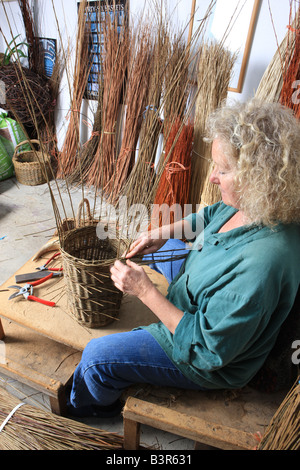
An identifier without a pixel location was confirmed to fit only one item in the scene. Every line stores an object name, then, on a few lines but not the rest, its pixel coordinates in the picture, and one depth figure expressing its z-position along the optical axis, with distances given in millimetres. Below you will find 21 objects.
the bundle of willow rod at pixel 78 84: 2953
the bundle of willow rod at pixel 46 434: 1136
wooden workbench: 1321
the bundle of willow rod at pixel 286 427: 804
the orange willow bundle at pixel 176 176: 2217
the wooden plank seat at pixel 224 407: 990
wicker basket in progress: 1179
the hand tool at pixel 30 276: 1607
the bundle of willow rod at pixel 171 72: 2112
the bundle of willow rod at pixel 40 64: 3416
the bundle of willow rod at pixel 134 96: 2605
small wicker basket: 3262
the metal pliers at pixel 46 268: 1713
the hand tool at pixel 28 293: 1506
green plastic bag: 3375
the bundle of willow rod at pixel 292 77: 1513
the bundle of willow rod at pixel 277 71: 1565
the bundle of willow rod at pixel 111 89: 2635
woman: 904
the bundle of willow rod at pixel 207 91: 1913
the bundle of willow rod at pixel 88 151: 3295
